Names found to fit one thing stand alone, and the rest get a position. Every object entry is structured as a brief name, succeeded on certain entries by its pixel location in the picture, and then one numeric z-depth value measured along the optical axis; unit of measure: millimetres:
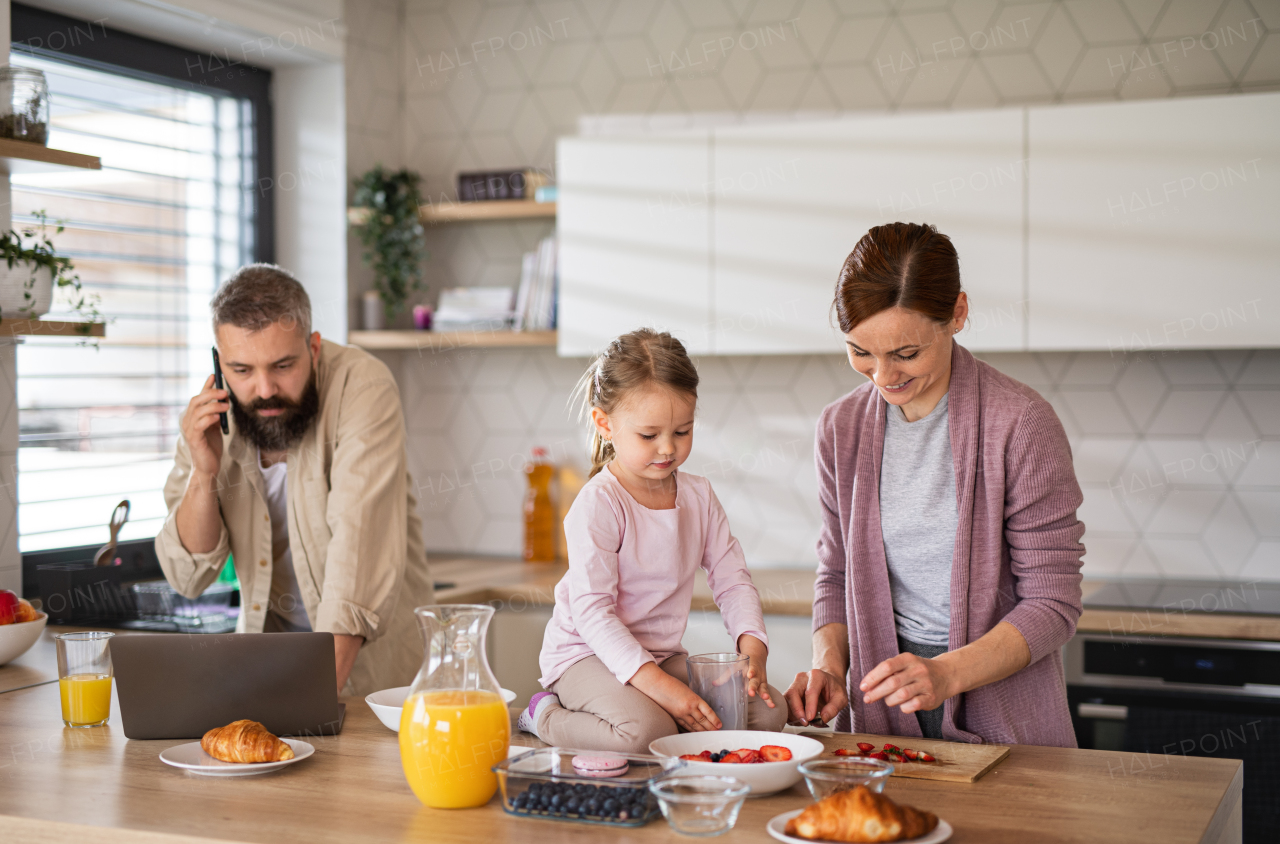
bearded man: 1979
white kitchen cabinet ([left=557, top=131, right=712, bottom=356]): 3293
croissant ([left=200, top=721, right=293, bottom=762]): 1450
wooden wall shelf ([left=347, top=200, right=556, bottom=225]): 3646
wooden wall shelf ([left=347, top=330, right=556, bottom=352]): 3592
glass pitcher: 1281
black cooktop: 2879
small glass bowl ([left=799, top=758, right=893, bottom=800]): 1233
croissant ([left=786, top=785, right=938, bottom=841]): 1139
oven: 2641
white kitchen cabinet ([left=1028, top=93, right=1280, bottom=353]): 2820
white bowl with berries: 1293
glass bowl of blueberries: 1221
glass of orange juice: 1695
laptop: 1575
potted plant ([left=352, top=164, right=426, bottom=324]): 3695
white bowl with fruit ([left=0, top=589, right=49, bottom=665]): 2215
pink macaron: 1294
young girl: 1452
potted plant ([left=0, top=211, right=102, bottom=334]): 2434
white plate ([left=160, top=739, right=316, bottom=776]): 1426
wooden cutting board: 1400
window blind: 2992
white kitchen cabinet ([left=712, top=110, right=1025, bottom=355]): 3014
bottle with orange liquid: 3834
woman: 1686
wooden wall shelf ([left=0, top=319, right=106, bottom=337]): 2430
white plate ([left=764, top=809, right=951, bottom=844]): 1146
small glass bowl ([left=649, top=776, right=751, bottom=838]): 1173
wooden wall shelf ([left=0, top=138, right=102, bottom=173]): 2395
